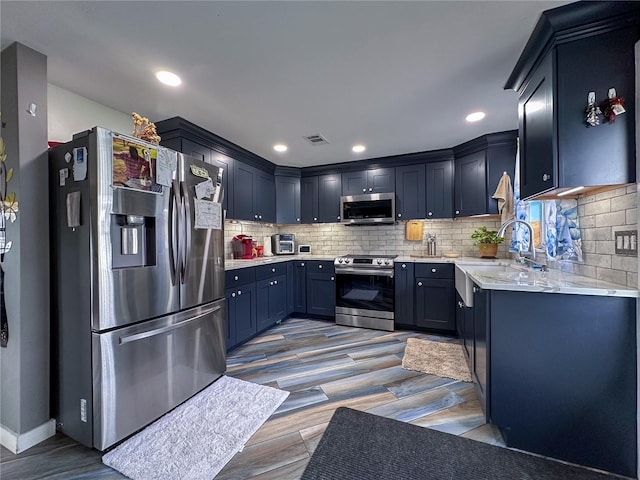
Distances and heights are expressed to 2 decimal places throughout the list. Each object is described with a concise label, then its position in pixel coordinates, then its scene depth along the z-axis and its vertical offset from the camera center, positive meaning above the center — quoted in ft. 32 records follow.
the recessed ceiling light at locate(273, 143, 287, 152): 10.73 +3.89
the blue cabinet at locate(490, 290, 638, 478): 4.34 -2.44
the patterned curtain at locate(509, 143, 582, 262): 6.06 +0.26
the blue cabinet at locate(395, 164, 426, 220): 12.09 +2.21
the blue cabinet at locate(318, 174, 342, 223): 13.56 +2.22
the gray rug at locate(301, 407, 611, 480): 4.40 -3.94
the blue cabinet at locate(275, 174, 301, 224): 13.87 +2.22
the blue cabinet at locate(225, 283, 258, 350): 8.93 -2.61
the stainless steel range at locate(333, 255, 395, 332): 11.48 -2.31
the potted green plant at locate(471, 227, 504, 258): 10.61 -0.19
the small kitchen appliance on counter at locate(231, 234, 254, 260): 11.71 -0.26
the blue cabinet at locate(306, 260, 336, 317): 12.53 -2.31
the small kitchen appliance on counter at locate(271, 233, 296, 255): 14.14 -0.18
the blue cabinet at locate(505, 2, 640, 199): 4.36 +2.62
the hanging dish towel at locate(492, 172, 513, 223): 9.73 +1.59
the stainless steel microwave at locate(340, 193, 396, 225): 12.34 +1.50
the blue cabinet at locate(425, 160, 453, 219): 11.61 +2.24
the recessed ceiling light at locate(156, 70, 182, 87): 5.98 +3.82
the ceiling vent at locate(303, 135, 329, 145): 9.90 +3.89
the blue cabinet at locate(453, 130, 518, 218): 9.91 +2.75
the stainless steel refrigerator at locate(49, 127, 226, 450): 4.84 -0.83
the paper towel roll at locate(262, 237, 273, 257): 14.01 -0.34
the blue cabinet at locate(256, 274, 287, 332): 10.56 -2.57
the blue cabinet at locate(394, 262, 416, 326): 11.16 -2.37
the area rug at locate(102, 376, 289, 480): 4.53 -3.89
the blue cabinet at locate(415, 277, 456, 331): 10.46 -2.62
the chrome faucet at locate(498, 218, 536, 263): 6.62 +0.13
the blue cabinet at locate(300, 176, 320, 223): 14.02 +2.18
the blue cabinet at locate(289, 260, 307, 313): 13.06 -2.26
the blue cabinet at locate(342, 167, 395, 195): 12.64 +2.88
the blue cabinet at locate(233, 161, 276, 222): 10.97 +2.14
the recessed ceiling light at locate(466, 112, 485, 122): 8.23 +3.89
